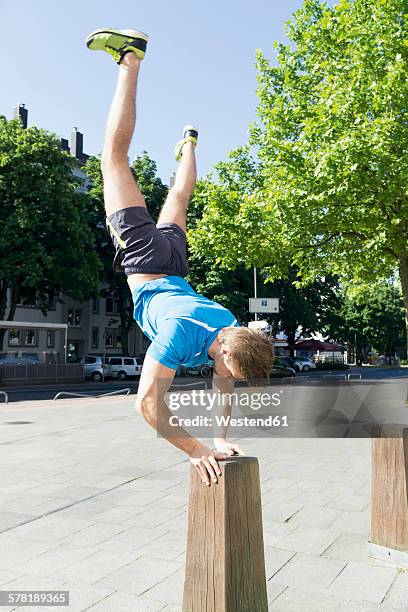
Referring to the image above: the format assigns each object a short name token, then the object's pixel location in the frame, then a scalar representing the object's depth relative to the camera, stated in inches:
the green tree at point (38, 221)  1157.1
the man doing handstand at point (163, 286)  108.4
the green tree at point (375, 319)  2541.8
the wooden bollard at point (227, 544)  114.8
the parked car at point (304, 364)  1954.1
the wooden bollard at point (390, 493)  173.0
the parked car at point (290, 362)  1724.7
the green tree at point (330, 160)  546.9
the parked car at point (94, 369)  1396.4
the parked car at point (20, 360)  1065.5
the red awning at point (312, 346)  2079.2
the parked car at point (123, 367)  1451.8
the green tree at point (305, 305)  1902.1
